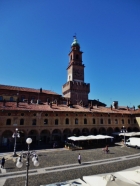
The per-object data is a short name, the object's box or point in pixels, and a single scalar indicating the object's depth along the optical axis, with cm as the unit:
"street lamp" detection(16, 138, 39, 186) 941
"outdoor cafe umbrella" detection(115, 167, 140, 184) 994
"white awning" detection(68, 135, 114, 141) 2932
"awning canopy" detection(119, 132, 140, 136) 3632
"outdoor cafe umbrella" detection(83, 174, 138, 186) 869
